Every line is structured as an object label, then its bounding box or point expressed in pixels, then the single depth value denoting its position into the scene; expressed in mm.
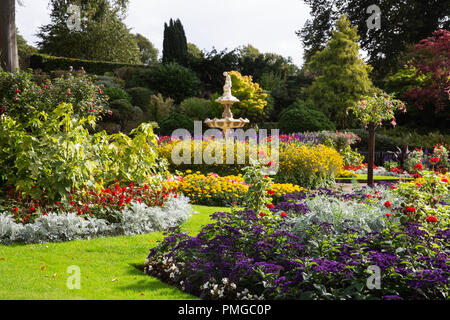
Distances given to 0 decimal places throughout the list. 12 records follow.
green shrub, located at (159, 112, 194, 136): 18141
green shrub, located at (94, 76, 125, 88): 22516
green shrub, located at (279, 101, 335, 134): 18188
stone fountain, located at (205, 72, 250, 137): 13992
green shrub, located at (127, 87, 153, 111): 22719
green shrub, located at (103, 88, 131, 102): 20859
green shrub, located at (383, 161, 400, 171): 14826
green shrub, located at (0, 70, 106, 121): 11586
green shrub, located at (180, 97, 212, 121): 21297
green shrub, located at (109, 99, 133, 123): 19778
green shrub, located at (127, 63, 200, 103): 24266
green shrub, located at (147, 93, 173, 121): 20750
